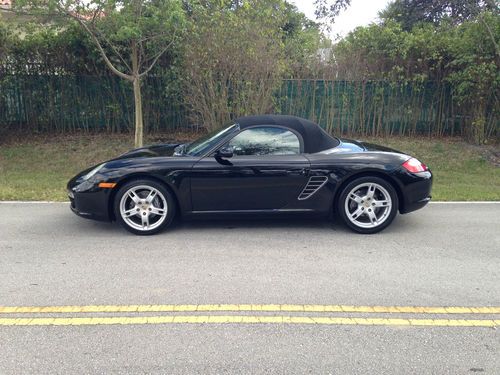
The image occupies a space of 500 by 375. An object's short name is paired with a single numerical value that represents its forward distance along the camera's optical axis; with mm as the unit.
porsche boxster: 5121
